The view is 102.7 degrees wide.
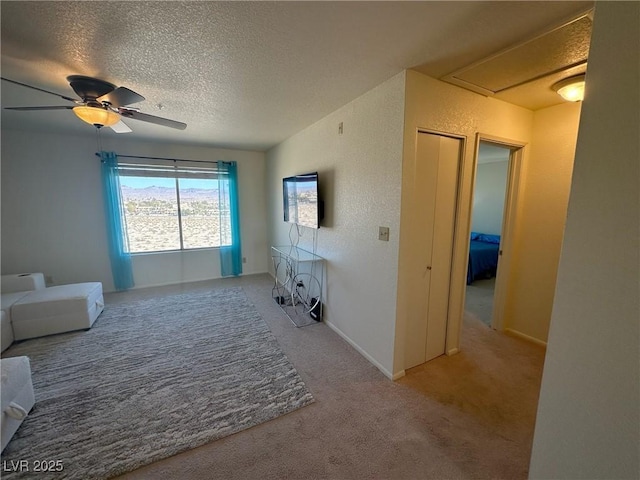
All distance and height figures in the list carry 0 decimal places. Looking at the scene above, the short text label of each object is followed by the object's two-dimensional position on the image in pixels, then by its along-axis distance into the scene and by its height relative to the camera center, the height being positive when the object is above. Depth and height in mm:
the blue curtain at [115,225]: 3861 -365
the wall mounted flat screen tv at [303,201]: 2916 +10
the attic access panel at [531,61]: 1394 +906
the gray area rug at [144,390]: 1521 -1447
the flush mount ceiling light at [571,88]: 1838 +846
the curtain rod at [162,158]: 3974 +700
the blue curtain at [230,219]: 4656 -324
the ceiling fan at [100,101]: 1892 +761
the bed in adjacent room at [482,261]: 4528 -1070
